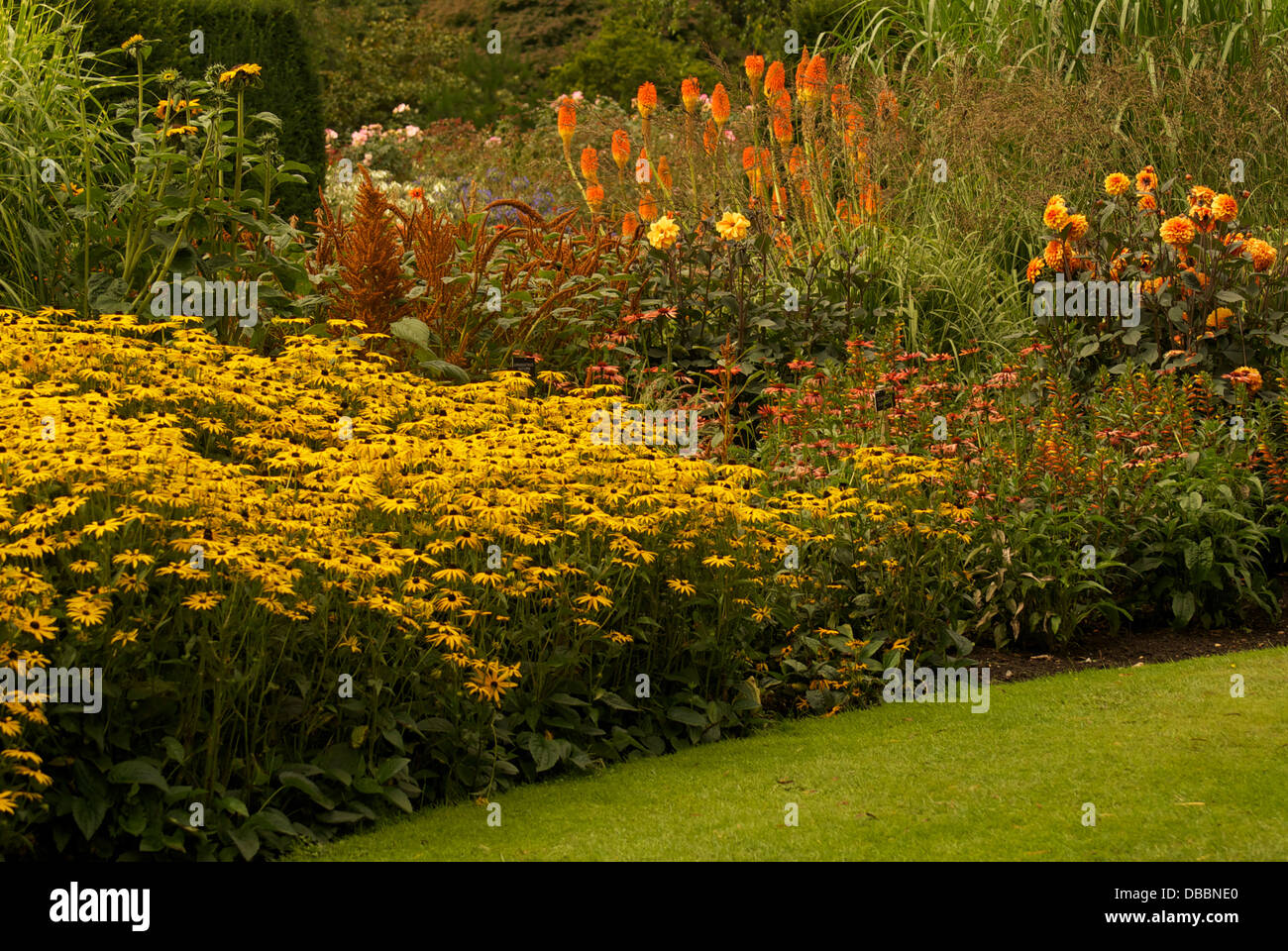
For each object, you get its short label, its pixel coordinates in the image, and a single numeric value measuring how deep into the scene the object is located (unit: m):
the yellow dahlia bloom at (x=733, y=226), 7.21
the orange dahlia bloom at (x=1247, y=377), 6.18
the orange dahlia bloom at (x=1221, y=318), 6.82
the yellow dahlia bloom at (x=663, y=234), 7.42
